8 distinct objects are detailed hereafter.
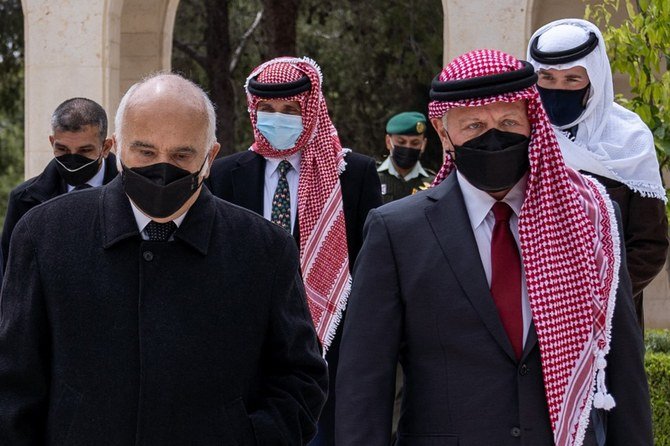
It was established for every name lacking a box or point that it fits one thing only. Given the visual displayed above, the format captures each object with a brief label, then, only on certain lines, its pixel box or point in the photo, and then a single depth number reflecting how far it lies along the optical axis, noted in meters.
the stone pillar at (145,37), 20.64
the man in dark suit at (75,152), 9.28
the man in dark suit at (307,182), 8.88
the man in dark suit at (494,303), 5.05
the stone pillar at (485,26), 15.33
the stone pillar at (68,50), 17.51
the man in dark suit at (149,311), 4.60
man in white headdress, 7.12
